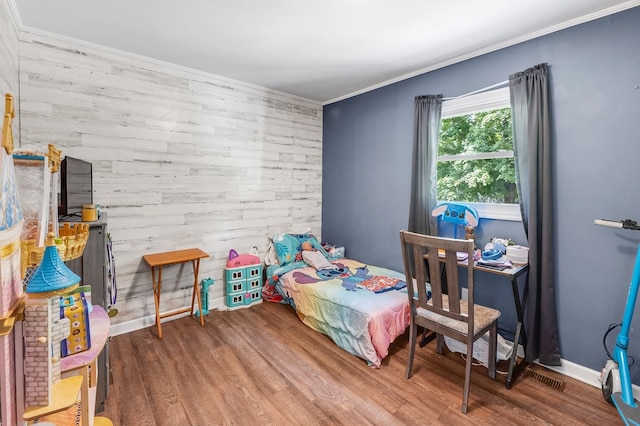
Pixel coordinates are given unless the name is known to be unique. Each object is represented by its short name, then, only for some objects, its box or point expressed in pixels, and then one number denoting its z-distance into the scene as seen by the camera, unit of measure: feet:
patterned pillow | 12.12
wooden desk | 7.09
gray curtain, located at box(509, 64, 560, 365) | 7.48
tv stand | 5.81
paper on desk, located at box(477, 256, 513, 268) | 7.45
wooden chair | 6.27
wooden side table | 9.21
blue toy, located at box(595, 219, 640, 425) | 5.82
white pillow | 11.56
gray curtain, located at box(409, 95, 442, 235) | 9.79
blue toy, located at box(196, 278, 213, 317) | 10.76
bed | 7.97
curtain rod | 8.41
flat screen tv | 6.30
